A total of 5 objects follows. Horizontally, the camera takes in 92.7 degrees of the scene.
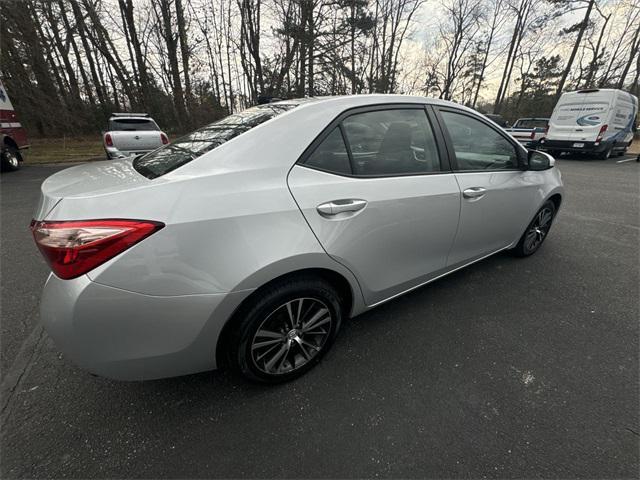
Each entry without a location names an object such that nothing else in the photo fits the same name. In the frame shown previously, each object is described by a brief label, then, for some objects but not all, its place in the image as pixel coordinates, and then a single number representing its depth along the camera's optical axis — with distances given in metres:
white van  11.15
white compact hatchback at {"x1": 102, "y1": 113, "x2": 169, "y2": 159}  7.91
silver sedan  1.25
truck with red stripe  8.01
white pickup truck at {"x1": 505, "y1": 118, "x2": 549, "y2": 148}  13.92
